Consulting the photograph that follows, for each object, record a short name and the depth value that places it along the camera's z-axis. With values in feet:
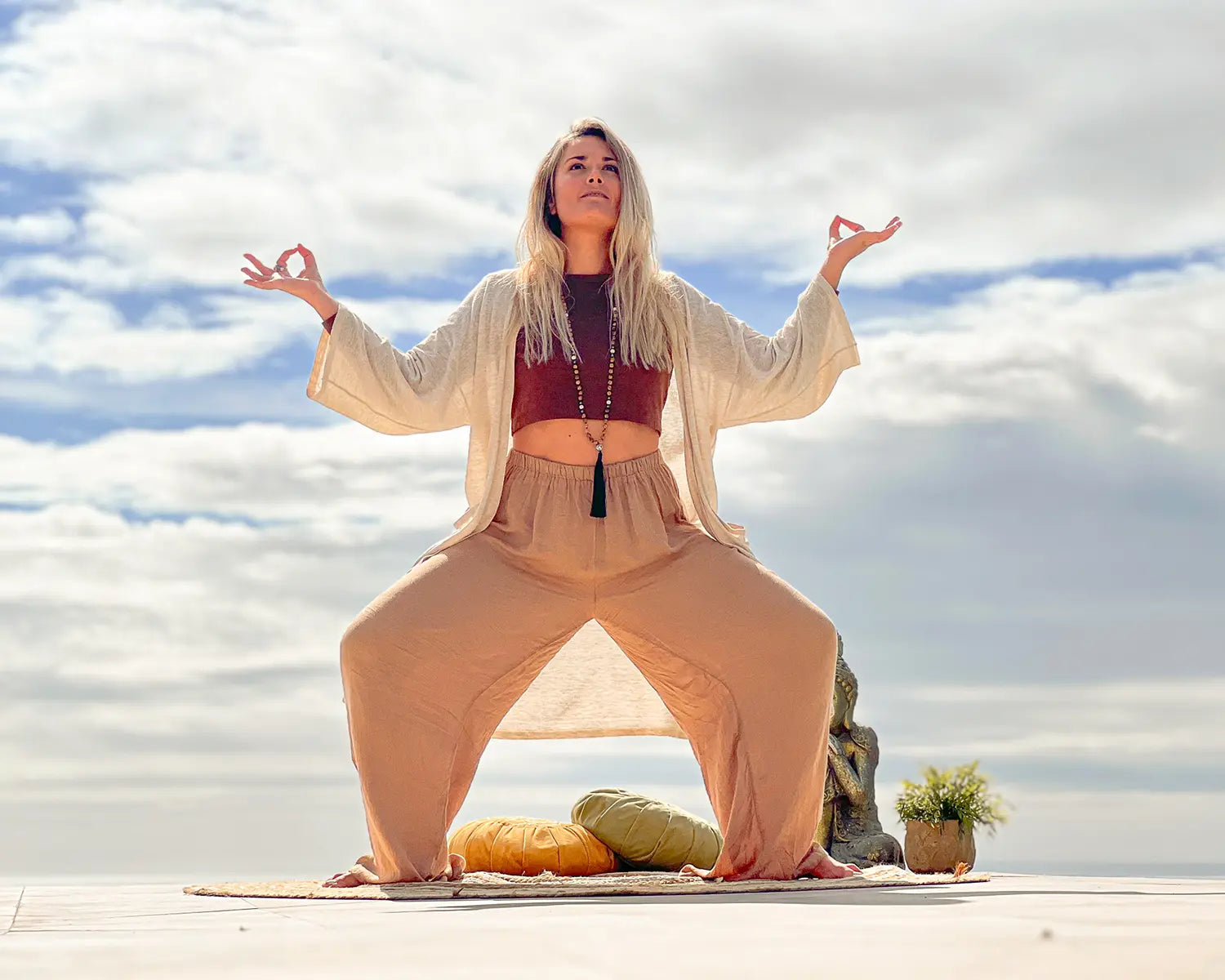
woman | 12.96
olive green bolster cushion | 15.93
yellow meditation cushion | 15.47
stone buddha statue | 19.97
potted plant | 19.77
